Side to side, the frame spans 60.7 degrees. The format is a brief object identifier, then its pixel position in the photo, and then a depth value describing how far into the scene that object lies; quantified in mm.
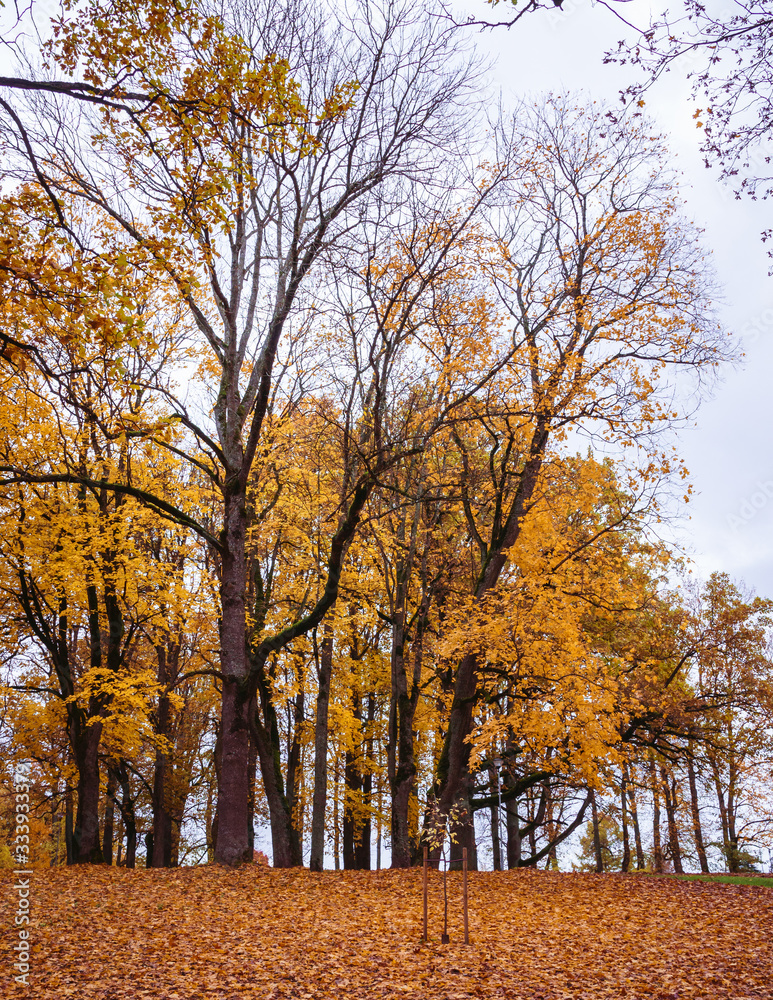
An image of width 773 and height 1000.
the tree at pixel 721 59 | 4203
